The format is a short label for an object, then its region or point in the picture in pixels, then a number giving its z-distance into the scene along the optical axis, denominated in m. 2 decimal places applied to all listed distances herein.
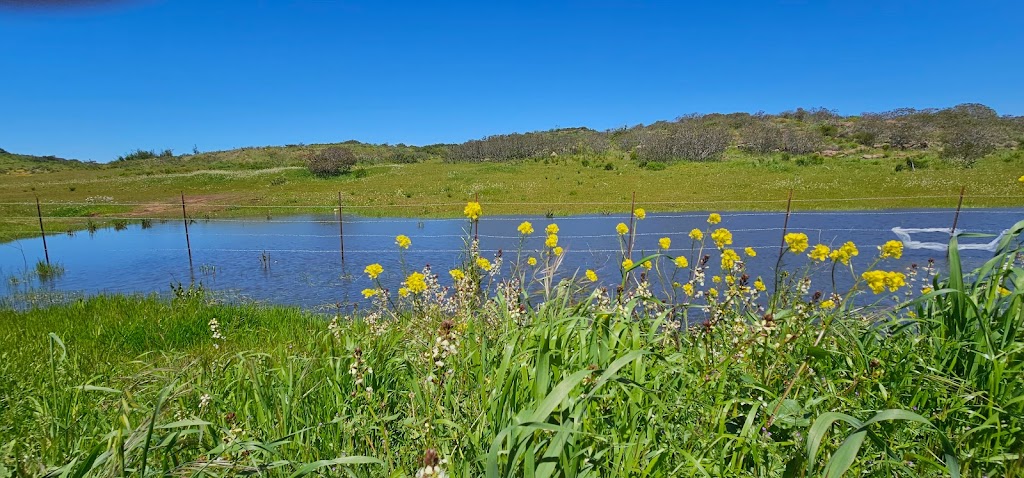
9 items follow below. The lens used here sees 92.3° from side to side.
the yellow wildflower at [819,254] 2.89
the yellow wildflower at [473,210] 3.61
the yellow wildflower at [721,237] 3.31
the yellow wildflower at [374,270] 3.26
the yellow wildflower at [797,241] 2.80
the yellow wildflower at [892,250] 2.72
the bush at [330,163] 34.59
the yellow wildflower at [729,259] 3.01
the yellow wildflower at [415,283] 2.91
